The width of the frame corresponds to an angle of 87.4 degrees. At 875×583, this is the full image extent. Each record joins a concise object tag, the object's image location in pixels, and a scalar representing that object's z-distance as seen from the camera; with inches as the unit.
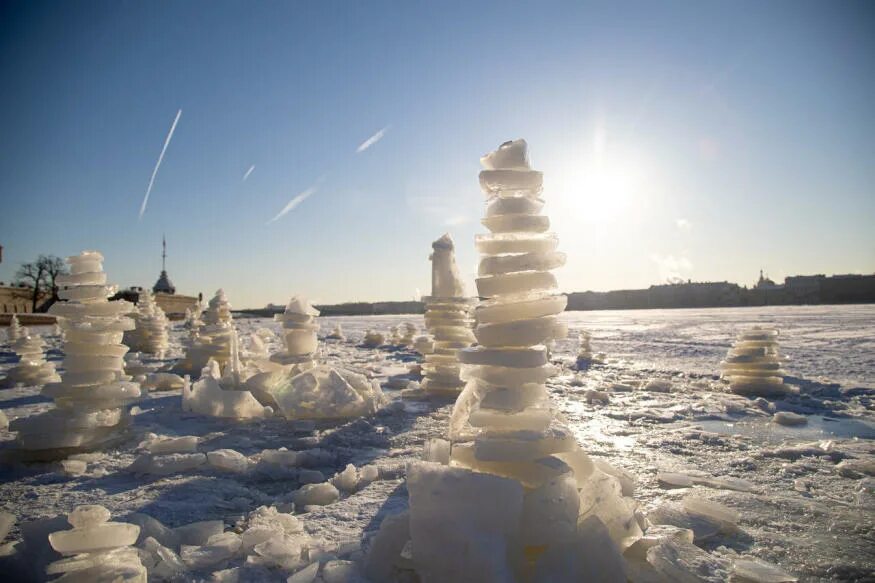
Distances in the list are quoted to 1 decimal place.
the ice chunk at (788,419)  188.9
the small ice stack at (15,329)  425.8
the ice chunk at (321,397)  208.7
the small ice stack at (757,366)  255.1
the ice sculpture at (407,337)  649.0
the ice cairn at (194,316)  615.3
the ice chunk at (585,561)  70.1
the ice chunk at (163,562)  78.7
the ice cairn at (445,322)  269.9
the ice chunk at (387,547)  78.0
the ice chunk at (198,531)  93.0
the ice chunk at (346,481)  123.7
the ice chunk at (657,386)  270.2
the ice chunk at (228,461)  137.1
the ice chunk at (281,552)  83.2
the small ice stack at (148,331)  528.4
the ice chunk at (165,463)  135.6
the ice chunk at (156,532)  90.2
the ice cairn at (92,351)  167.6
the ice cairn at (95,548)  68.1
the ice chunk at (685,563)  71.8
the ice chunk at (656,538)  80.4
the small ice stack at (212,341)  367.9
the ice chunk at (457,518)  70.8
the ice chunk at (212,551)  84.5
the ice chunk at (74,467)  135.7
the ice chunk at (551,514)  74.9
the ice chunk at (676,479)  123.0
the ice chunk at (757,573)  75.9
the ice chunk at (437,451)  101.0
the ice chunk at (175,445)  151.3
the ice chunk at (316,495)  114.0
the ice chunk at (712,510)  97.1
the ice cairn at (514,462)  72.3
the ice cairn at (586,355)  415.5
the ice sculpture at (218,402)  212.2
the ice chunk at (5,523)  88.8
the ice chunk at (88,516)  69.7
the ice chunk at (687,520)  94.0
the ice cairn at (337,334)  790.5
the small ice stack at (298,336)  252.4
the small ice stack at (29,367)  307.7
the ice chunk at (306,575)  76.0
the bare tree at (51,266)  1980.2
